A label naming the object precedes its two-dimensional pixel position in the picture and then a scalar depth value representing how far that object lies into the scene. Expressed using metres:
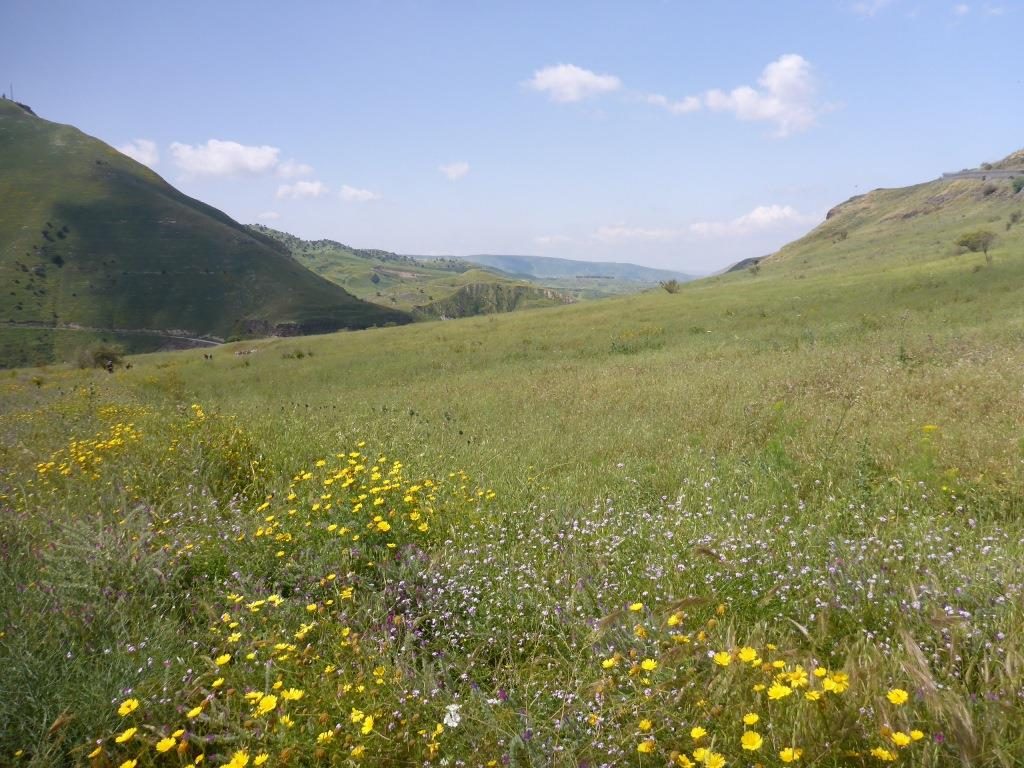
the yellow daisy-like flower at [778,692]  2.23
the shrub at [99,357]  43.52
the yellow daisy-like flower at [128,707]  2.73
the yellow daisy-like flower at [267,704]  2.63
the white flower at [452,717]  2.59
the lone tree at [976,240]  41.62
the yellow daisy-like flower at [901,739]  1.98
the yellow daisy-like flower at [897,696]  2.16
